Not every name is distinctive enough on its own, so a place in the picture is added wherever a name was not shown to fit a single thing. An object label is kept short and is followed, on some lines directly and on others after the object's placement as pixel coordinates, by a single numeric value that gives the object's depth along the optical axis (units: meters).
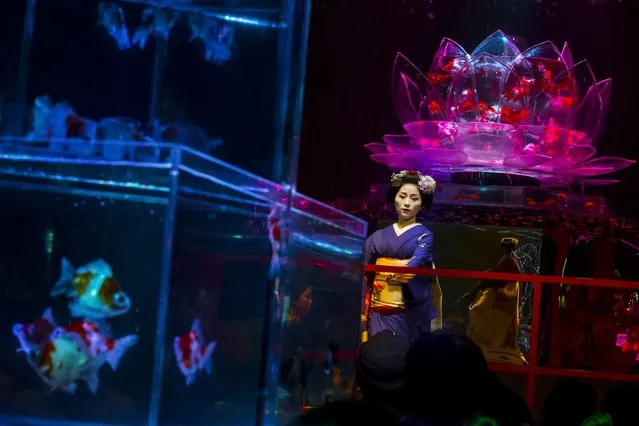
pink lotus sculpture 9.89
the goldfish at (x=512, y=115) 9.97
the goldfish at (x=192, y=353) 6.30
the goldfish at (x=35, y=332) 6.55
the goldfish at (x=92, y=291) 6.37
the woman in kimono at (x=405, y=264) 9.13
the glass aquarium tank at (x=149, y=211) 6.24
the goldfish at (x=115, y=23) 6.94
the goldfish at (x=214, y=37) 6.84
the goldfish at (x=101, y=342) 6.32
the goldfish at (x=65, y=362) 6.45
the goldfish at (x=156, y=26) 6.89
